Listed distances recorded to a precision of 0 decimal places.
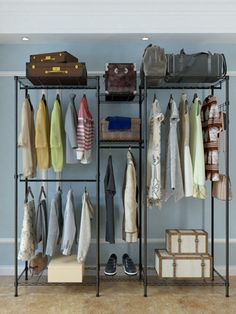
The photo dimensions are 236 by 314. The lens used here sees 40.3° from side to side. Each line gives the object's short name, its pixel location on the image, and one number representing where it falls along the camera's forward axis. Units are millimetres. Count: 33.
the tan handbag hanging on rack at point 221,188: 2949
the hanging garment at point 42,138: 2893
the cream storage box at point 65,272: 2881
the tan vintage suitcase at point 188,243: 2998
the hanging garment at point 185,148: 2887
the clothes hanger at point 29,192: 3152
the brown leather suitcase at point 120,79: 2916
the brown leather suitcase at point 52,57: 2801
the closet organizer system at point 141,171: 2875
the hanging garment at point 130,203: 2949
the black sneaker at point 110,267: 3032
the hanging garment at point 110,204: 3033
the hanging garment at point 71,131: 2896
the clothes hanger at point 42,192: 3134
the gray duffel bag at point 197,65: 2822
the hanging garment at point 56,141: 2896
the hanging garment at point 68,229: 2908
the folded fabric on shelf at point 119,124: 2959
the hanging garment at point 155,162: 2867
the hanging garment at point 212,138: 2885
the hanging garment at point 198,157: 2869
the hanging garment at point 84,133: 2891
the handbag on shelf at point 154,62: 2779
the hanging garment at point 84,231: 2895
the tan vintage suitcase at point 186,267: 2938
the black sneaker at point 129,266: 3004
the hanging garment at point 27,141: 2918
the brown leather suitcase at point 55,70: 2756
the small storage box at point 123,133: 2973
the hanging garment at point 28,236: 2859
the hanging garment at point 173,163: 2902
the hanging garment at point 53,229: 2875
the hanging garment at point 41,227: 2986
